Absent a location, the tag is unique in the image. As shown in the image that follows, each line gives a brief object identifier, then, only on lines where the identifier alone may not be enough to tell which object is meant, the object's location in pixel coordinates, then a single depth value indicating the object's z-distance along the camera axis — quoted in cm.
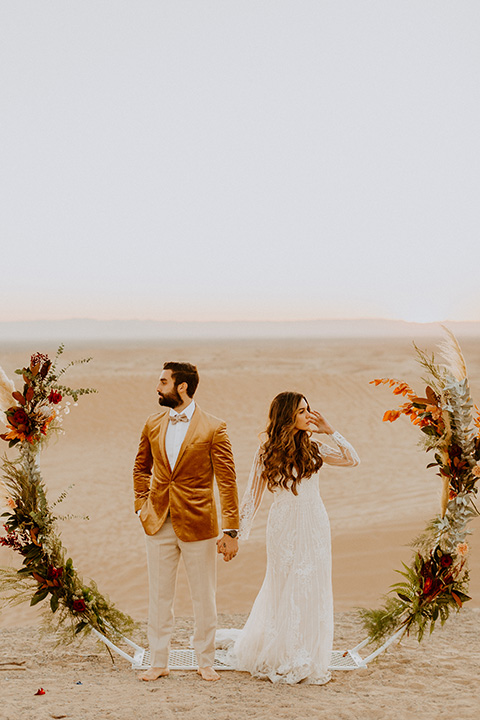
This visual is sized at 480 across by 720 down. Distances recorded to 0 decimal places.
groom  513
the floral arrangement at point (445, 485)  541
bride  527
